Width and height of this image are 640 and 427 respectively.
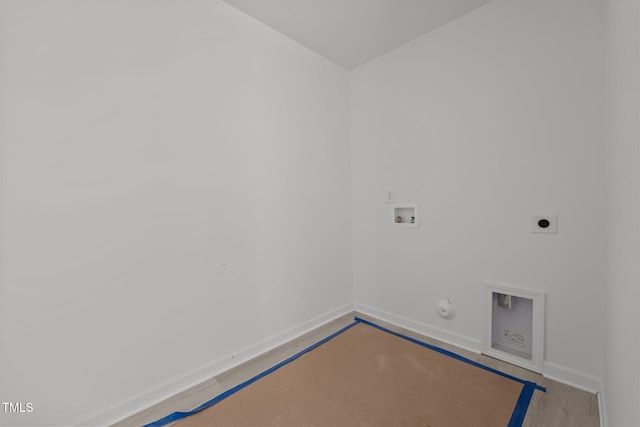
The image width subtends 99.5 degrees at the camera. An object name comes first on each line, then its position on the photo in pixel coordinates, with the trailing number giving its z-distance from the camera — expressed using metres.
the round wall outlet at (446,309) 2.09
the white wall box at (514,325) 1.71
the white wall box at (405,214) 2.30
